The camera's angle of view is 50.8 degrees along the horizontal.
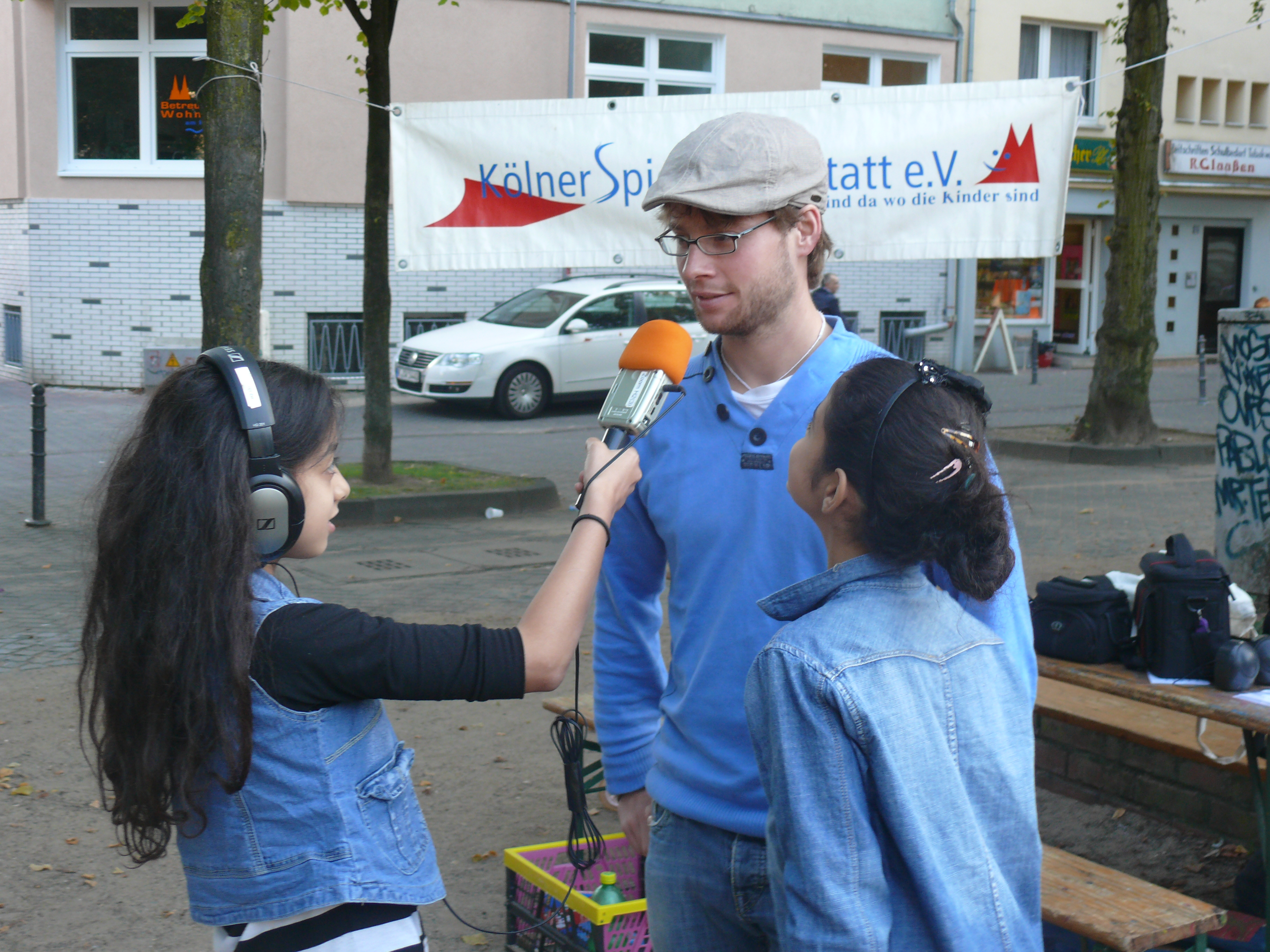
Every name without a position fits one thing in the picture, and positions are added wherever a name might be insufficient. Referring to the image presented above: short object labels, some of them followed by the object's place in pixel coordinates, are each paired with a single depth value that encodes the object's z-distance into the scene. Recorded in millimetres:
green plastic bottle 3568
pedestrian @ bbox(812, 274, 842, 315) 13320
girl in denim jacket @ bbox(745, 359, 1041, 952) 1775
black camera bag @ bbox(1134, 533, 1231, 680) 3695
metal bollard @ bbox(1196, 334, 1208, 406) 18578
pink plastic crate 3537
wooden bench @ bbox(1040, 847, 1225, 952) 3027
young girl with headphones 1949
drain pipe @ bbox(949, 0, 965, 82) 22641
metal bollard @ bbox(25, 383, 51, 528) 9734
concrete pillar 7406
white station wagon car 16312
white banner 8445
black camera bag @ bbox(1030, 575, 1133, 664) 3898
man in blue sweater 2236
